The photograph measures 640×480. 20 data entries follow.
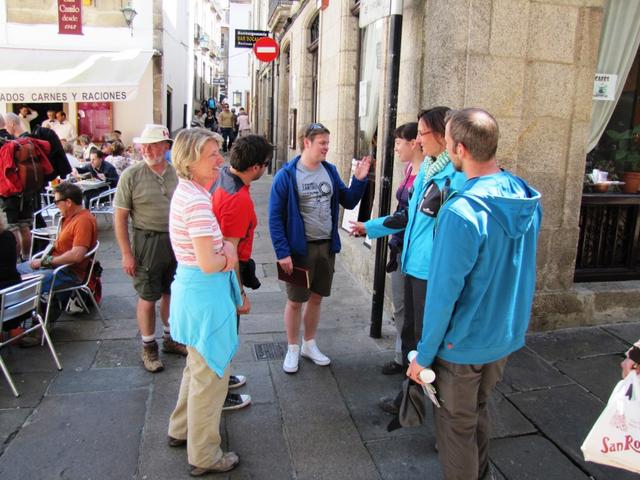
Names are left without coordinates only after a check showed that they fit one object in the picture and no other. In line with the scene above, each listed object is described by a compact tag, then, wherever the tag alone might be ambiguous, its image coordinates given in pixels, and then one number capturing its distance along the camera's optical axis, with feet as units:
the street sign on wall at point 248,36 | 48.52
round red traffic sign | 40.23
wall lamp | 50.16
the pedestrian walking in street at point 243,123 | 67.89
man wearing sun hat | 12.76
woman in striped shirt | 8.23
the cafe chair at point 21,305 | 11.59
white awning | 42.09
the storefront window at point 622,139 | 16.60
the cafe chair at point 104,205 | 27.80
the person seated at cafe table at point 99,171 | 31.27
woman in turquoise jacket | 9.48
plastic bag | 6.40
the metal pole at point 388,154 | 13.39
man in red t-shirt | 9.66
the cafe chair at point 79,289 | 13.96
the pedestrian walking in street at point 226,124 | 70.38
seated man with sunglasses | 14.87
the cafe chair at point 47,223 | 20.03
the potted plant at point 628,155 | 16.80
